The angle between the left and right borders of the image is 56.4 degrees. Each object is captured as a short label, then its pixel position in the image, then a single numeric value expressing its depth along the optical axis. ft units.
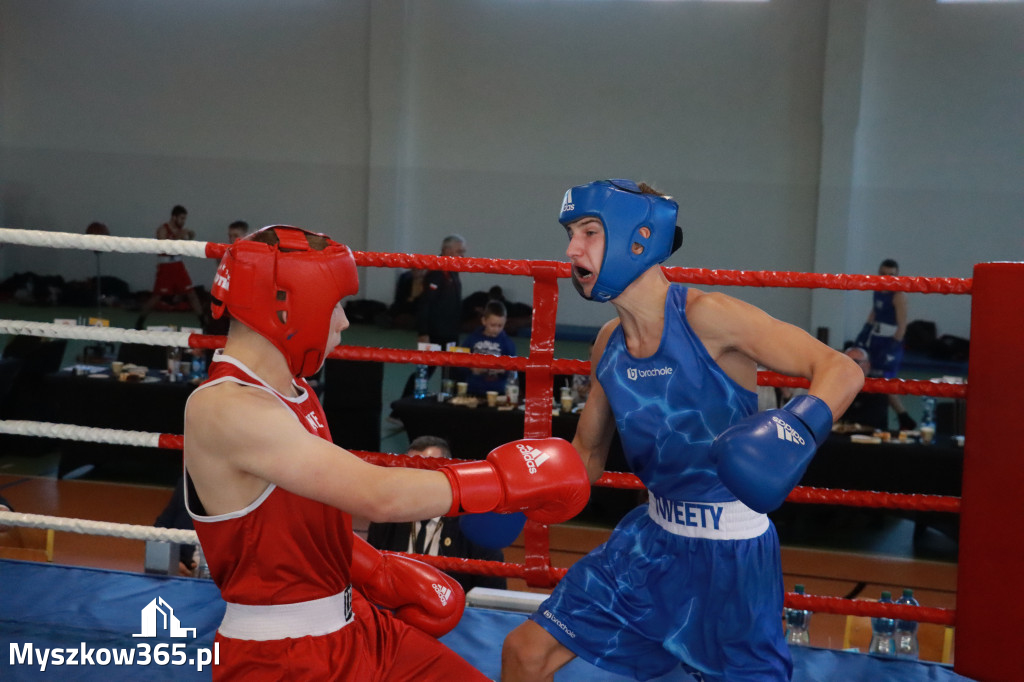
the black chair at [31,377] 22.85
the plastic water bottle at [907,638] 11.39
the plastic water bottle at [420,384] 21.47
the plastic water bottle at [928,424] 18.33
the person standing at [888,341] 23.82
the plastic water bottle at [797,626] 11.85
